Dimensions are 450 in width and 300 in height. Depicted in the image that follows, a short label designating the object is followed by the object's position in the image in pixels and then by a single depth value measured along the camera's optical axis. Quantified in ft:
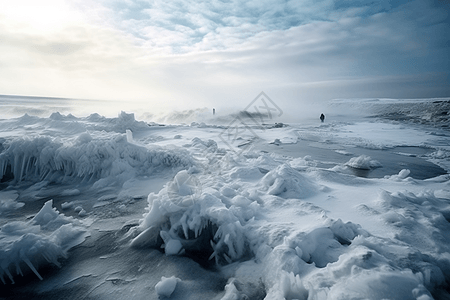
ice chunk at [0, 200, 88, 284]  8.02
